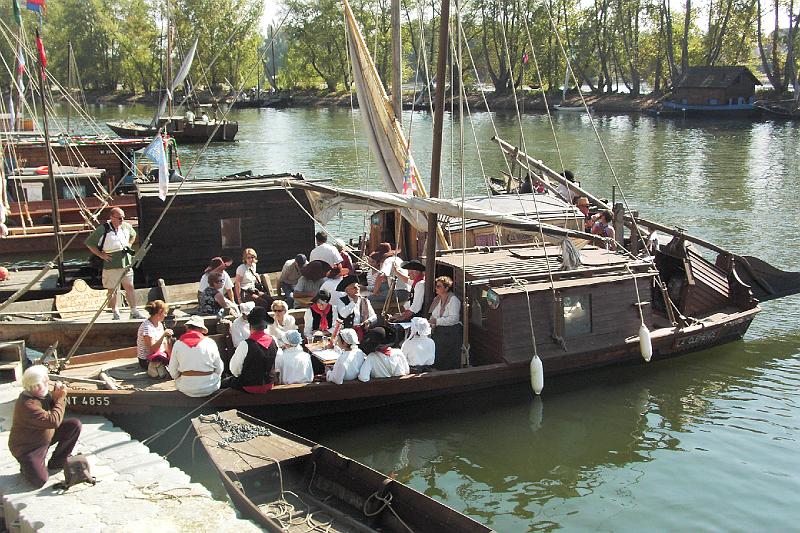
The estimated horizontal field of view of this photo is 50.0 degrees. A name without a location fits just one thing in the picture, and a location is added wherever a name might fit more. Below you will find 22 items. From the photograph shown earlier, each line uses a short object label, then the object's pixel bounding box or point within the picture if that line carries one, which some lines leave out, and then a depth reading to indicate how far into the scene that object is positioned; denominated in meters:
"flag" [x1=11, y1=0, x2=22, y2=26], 19.15
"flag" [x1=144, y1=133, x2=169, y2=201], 16.64
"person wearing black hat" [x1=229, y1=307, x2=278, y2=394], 11.91
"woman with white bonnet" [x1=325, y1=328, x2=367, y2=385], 12.52
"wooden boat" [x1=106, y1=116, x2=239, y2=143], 56.69
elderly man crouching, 9.34
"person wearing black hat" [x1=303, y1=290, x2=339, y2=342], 14.12
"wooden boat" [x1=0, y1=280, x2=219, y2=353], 15.34
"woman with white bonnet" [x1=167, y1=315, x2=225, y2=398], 11.64
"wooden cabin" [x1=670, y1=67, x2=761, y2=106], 71.88
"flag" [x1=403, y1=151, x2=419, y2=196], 16.66
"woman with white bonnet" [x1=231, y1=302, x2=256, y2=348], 13.10
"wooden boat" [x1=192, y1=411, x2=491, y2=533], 9.23
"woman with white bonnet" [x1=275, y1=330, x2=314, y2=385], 12.54
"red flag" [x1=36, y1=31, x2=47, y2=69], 17.88
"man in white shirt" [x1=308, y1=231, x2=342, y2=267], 16.67
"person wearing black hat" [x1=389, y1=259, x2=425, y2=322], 14.59
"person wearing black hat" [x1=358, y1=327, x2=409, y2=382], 12.71
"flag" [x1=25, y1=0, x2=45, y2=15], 19.81
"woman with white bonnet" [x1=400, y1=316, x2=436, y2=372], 13.39
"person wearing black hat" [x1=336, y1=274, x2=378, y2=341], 14.01
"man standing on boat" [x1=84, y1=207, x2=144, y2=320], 16.00
